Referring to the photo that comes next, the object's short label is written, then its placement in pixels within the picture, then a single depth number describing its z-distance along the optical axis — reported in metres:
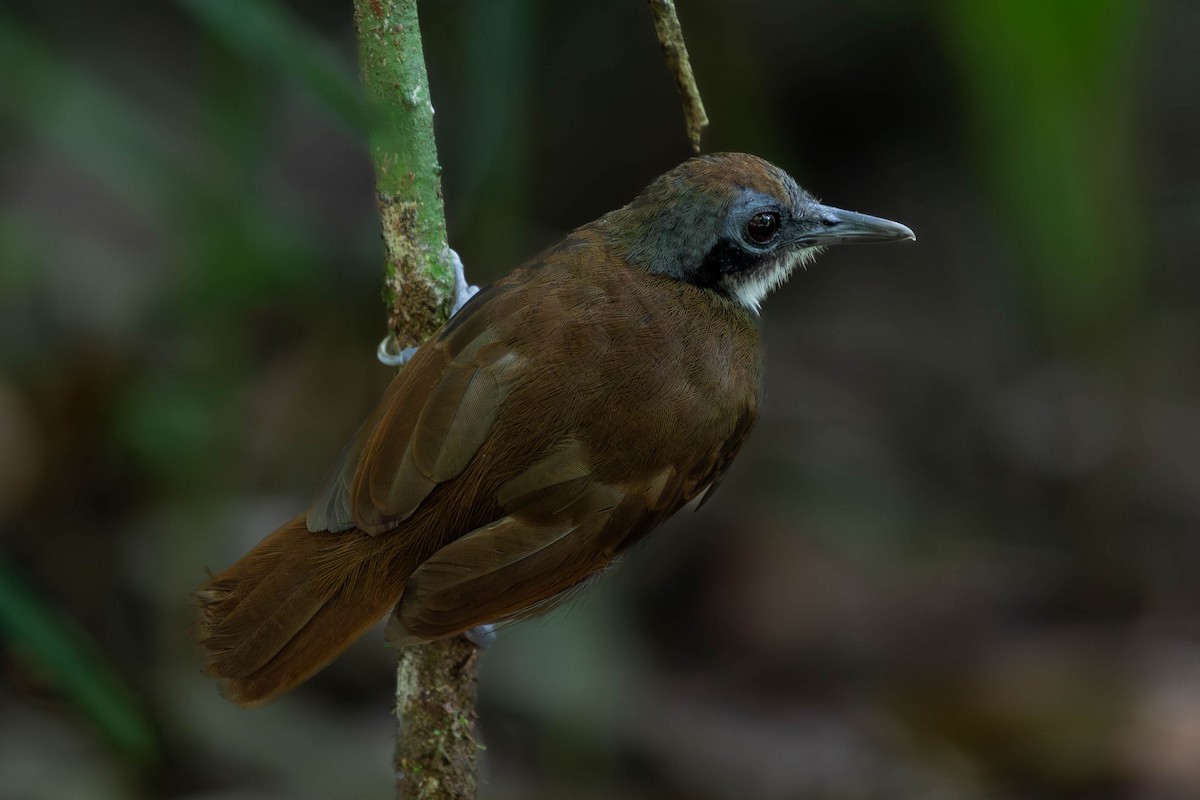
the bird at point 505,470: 4.96
